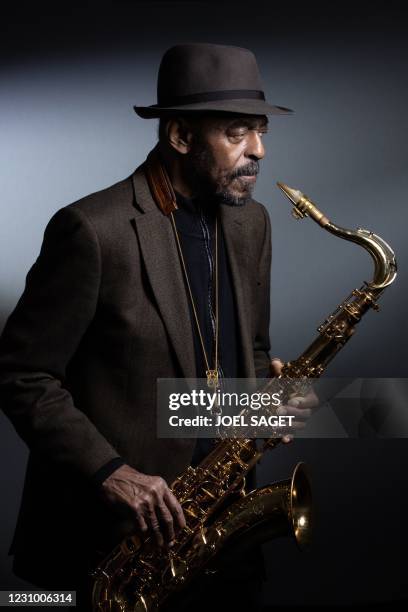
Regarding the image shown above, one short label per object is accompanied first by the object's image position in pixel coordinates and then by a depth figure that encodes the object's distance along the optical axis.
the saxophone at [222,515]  2.53
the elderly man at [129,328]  2.30
